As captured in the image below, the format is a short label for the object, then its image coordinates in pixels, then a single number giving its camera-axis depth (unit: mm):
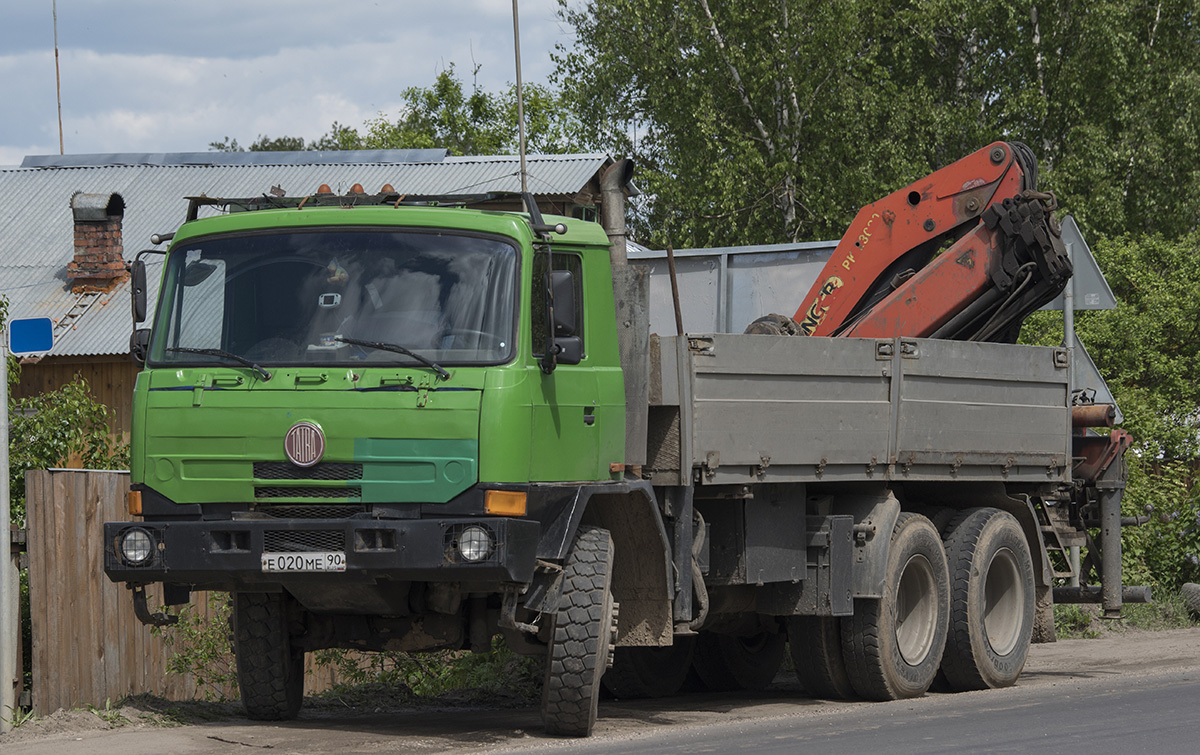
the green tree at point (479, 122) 83125
